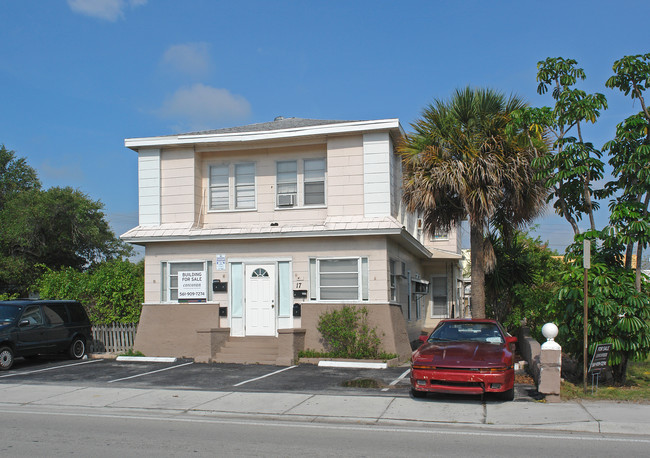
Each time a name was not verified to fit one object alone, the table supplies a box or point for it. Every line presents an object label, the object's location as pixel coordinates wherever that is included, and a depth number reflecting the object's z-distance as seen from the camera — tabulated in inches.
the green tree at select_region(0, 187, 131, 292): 1099.9
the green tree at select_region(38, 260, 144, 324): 767.7
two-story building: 674.8
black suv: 629.9
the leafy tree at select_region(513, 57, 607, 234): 512.4
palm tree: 617.9
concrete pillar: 424.5
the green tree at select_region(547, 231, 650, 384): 469.4
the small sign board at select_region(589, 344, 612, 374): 448.8
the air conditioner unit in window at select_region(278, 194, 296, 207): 728.3
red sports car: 407.8
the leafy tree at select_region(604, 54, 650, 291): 478.3
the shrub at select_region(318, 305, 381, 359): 653.9
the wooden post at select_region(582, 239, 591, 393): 444.8
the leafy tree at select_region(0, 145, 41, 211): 1494.3
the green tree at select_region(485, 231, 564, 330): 751.7
